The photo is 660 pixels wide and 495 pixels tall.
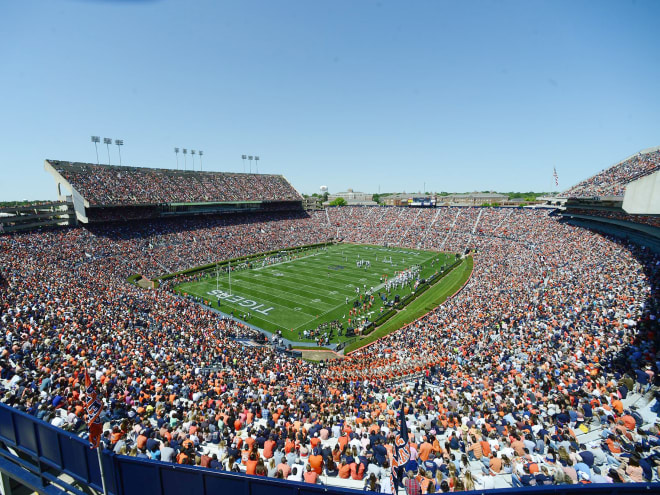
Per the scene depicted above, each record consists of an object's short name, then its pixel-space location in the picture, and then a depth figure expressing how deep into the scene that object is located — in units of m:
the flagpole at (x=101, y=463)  5.30
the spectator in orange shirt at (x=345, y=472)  7.32
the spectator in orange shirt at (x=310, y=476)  6.73
